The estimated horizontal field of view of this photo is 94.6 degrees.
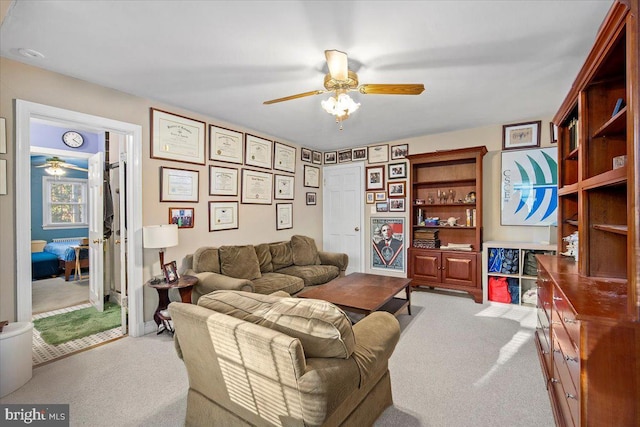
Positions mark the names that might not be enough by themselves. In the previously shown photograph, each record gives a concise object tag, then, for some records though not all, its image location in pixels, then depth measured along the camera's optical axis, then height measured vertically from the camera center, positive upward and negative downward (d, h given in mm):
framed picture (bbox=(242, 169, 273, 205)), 4270 +365
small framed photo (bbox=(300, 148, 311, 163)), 5387 +1042
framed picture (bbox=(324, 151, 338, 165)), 5762 +1058
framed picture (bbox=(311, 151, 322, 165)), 5660 +1050
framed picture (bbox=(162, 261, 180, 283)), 2980 -624
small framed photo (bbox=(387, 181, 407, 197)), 5039 +396
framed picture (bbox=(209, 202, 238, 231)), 3824 -67
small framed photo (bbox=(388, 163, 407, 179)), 5016 +709
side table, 2879 -842
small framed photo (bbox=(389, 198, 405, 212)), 5066 +111
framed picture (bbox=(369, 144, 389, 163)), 5191 +1030
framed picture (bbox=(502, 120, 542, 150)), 3967 +1051
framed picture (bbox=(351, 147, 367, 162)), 5426 +1072
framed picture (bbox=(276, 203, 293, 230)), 4875 -82
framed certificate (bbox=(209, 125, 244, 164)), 3799 +888
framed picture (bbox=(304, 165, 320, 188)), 5488 +663
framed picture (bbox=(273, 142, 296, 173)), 4777 +900
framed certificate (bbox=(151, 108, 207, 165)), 3219 +847
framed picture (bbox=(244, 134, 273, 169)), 4285 +892
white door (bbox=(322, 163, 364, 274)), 5488 +4
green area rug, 3045 -1291
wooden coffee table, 2840 -878
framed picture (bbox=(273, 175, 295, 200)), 4809 +404
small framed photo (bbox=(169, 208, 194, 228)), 3391 -73
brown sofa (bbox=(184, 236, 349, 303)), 3158 -728
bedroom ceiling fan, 5895 +910
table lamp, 2906 -255
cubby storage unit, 3742 -746
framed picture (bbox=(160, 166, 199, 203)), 3291 +302
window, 6410 +174
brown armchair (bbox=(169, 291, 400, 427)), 1196 -687
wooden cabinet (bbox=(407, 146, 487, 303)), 4176 -110
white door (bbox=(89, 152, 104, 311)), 3705 -258
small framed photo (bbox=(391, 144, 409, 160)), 4985 +1031
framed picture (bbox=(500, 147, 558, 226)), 3906 +336
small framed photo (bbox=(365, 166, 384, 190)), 5249 +618
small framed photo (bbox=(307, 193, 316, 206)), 5562 +234
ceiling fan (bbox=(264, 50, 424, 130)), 2072 +921
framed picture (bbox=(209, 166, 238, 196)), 3807 +398
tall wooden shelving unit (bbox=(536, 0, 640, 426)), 1168 -358
